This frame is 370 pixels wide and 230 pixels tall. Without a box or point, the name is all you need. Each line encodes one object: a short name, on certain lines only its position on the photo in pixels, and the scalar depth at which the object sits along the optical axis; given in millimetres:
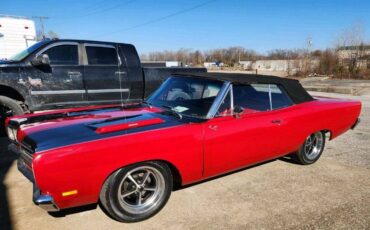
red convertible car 2643
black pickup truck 5664
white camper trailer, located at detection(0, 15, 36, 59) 16547
